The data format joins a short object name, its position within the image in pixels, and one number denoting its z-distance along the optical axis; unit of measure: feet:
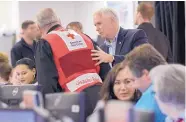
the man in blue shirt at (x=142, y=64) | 11.42
